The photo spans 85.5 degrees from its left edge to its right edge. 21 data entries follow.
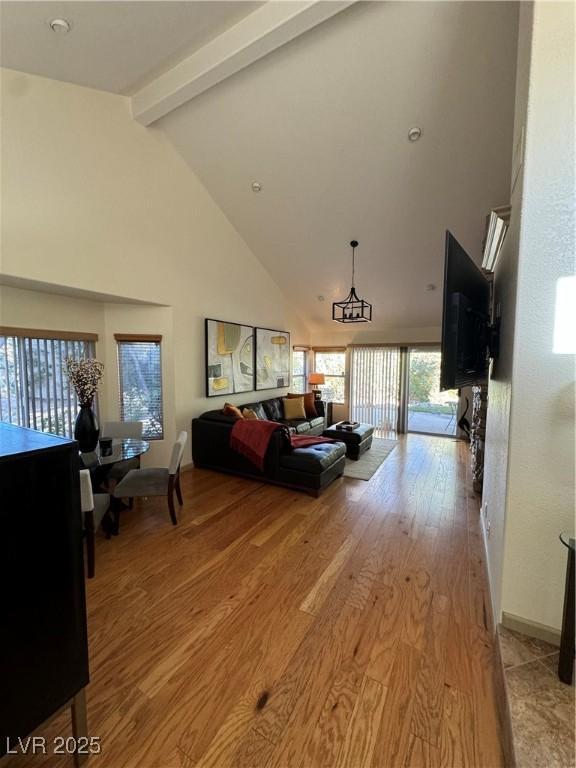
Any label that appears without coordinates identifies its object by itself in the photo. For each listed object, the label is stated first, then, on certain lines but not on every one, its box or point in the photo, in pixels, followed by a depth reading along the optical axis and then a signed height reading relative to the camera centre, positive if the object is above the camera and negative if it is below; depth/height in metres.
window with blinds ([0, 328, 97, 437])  3.08 -0.17
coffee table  4.87 -1.21
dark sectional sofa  3.55 -1.18
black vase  2.87 -0.61
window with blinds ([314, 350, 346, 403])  7.93 -0.22
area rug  4.26 -1.51
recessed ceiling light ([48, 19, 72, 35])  2.06 +2.27
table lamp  7.50 -0.39
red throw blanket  3.77 -0.93
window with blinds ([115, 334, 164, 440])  4.06 -0.26
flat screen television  1.54 +0.22
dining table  2.70 -0.86
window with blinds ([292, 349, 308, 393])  7.62 -0.19
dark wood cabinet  0.96 -0.73
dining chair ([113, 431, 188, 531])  2.76 -1.11
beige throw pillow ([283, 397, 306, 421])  6.21 -0.92
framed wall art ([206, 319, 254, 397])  4.69 +0.08
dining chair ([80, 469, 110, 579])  2.12 -1.08
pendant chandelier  4.75 +1.11
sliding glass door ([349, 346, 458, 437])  6.92 -0.68
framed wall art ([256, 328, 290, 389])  5.88 +0.09
